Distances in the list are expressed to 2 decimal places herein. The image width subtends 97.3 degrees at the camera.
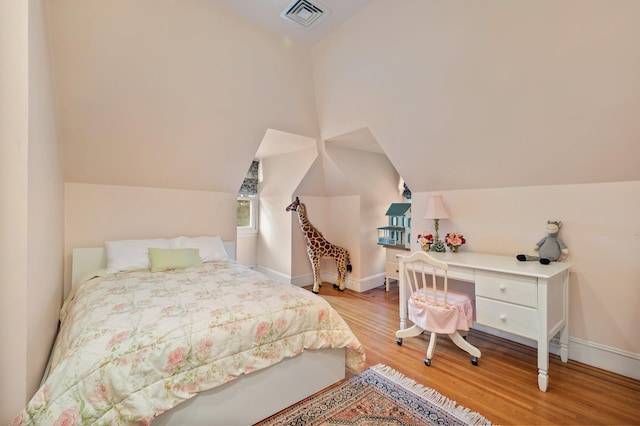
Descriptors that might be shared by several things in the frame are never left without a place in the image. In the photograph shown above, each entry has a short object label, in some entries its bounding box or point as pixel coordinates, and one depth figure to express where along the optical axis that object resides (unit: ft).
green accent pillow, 8.93
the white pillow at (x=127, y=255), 8.82
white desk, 6.39
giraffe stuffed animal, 13.69
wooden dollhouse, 13.50
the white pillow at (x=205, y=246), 10.27
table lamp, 9.83
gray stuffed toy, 7.72
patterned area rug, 5.47
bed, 4.00
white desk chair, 7.45
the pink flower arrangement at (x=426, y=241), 10.19
